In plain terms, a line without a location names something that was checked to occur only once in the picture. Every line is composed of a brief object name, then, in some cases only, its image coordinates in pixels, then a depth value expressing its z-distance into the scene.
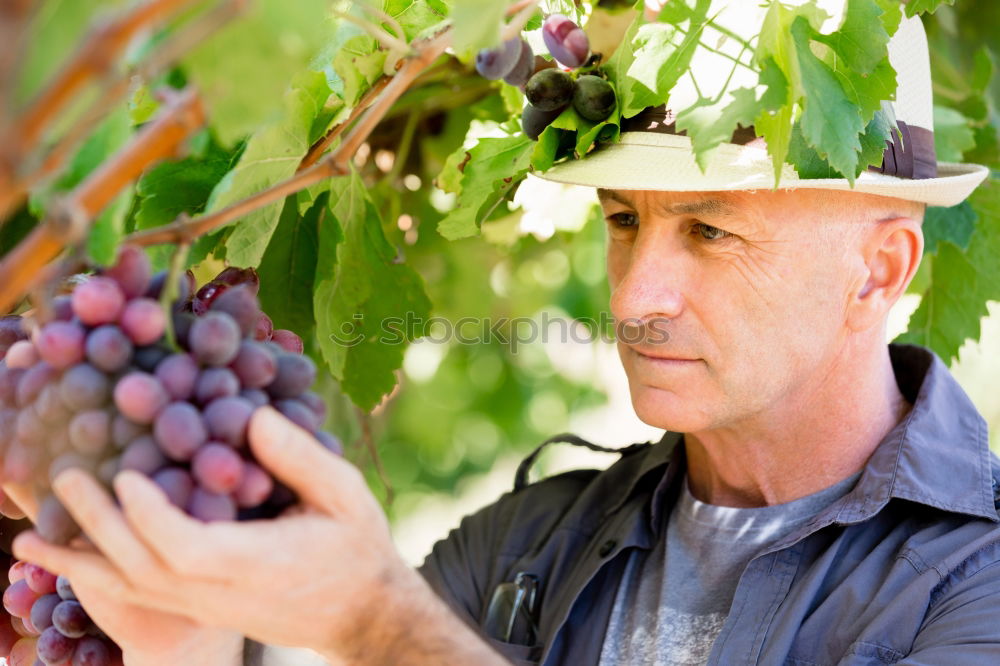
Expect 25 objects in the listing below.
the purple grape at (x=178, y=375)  1.15
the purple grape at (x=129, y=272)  1.16
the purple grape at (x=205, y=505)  1.15
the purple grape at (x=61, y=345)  1.15
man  1.40
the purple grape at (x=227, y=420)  1.15
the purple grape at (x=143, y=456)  1.15
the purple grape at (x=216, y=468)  1.15
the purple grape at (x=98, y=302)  1.16
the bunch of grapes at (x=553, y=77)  1.29
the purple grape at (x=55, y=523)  1.16
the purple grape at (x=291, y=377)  1.18
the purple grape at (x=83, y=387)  1.15
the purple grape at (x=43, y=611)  1.26
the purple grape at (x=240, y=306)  1.17
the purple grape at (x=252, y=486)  1.16
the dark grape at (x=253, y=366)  1.17
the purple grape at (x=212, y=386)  1.16
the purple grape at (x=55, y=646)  1.26
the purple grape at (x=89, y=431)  1.15
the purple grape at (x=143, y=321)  1.16
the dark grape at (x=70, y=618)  1.25
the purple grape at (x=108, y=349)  1.15
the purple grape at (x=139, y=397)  1.14
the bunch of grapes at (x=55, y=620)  1.25
